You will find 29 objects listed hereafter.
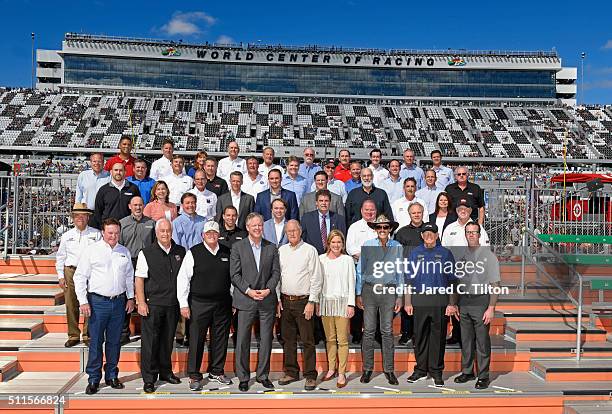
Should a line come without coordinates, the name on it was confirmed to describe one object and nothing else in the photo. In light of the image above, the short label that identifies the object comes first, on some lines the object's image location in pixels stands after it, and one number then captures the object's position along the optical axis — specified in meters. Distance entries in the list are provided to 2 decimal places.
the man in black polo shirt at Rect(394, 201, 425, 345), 6.09
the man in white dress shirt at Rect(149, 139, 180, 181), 7.74
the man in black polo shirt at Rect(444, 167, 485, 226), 7.27
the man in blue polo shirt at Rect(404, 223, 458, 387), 5.79
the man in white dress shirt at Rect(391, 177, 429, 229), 6.89
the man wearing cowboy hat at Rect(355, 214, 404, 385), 5.77
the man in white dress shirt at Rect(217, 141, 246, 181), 8.29
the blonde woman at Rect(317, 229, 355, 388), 5.68
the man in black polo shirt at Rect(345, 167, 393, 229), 6.82
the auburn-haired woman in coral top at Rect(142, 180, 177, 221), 6.43
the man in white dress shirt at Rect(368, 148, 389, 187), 8.45
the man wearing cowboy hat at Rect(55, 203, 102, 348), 6.13
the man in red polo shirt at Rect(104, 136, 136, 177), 7.58
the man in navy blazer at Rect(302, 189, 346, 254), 6.22
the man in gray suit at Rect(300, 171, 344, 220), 6.53
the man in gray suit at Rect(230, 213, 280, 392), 5.55
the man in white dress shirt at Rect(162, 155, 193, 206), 7.52
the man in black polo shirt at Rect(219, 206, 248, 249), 5.85
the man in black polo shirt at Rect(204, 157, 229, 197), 7.26
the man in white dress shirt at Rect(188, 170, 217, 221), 6.87
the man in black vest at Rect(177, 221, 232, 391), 5.54
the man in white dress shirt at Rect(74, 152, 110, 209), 7.34
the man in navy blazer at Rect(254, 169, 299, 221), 6.63
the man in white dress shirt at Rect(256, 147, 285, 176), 7.75
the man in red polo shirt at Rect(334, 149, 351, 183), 8.45
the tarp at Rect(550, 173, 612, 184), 14.15
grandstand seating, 50.31
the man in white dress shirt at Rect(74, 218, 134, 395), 5.45
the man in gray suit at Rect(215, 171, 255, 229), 6.61
